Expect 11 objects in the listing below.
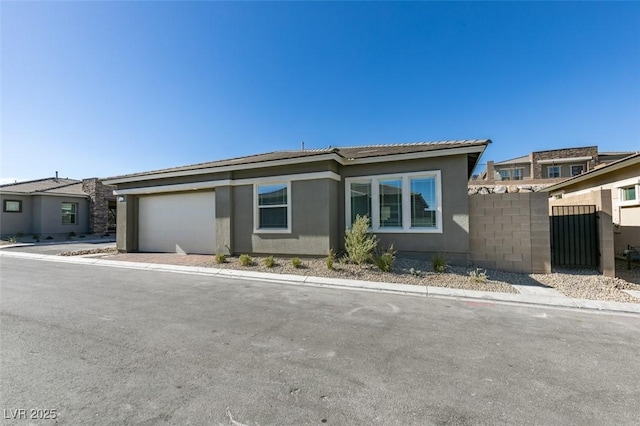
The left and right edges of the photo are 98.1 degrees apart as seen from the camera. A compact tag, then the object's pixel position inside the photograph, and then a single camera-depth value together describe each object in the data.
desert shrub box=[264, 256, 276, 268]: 9.28
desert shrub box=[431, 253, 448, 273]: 8.11
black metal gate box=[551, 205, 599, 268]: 8.45
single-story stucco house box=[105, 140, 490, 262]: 8.92
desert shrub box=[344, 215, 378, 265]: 8.73
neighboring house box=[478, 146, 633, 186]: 32.41
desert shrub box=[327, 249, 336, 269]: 8.62
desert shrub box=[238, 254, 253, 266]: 9.66
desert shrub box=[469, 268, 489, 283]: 7.24
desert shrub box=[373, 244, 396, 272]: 8.25
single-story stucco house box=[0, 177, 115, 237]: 19.81
